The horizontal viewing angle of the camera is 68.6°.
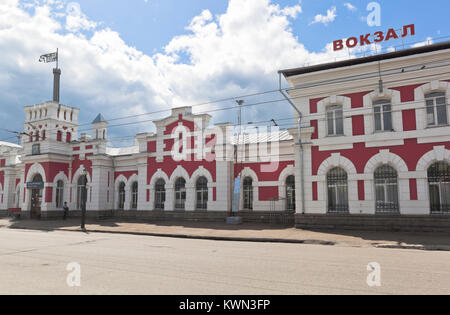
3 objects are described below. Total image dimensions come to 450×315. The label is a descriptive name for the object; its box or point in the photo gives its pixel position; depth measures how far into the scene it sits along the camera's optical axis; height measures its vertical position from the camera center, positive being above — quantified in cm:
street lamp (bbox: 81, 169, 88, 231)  2072 -114
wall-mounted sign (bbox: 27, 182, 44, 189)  2916 +104
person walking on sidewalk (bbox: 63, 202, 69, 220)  2856 -115
